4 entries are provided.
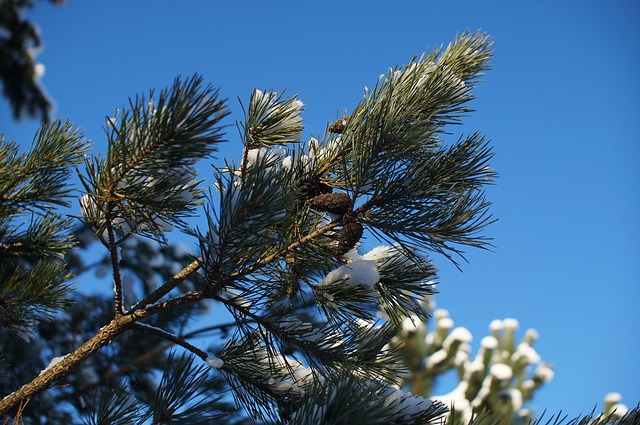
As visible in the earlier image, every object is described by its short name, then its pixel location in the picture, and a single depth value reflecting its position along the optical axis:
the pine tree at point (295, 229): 1.17
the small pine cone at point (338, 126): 1.33
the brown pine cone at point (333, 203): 1.22
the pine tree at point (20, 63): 2.38
